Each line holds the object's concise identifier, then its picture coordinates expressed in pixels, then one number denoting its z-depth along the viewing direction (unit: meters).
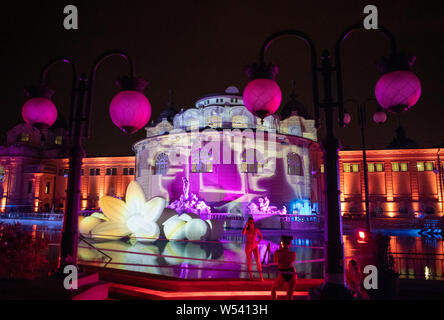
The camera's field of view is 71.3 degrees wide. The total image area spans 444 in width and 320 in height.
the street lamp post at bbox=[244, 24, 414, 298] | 4.01
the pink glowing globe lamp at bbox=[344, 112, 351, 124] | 9.44
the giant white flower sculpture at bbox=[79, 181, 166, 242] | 14.05
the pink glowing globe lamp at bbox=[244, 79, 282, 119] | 4.00
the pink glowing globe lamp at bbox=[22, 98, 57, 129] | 4.95
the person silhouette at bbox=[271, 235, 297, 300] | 4.64
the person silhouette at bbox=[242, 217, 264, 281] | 6.67
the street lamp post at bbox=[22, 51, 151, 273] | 4.49
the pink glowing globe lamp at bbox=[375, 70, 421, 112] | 3.81
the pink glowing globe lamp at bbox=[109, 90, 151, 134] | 4.46
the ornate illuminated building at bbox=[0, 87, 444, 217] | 30.16
